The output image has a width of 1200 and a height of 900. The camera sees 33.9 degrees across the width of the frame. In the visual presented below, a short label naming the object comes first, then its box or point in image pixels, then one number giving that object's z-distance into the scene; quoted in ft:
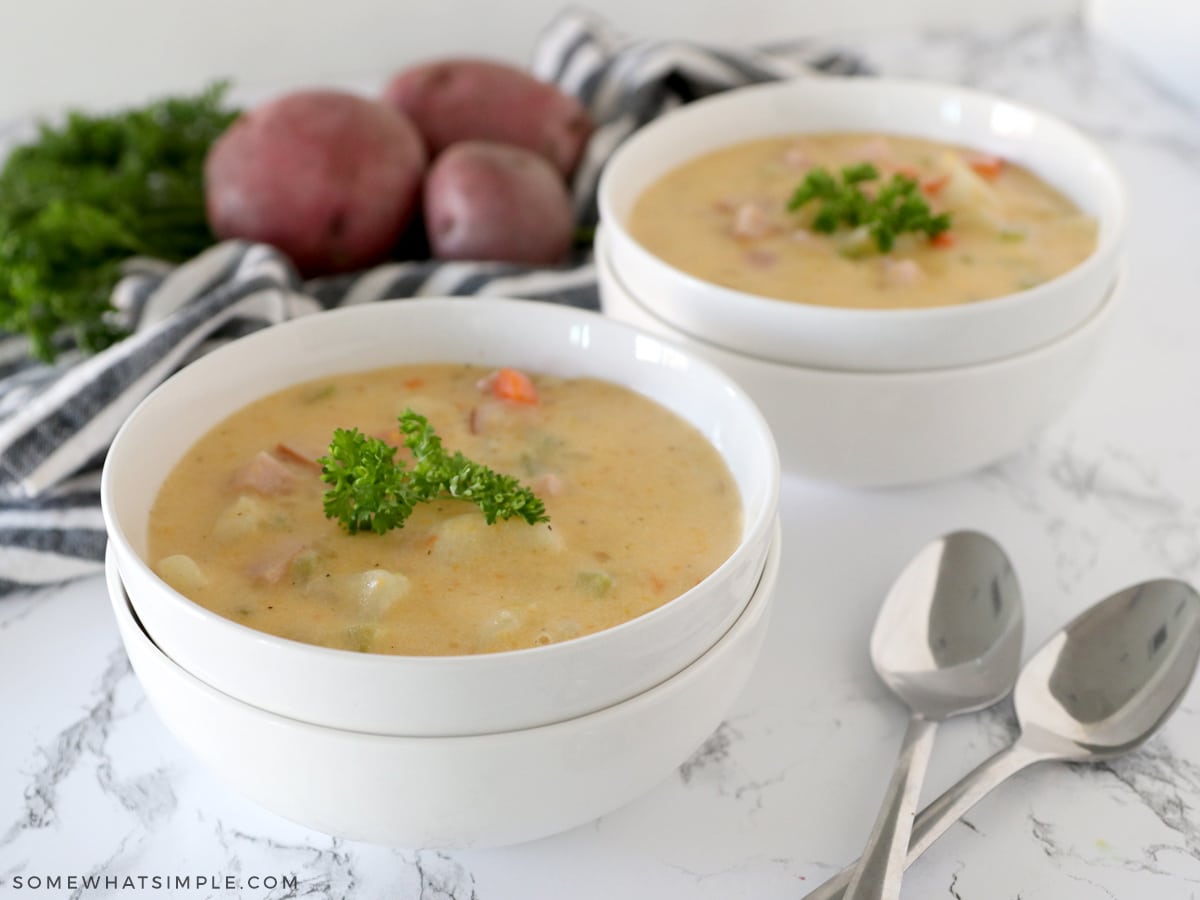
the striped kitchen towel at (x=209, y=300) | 1.86
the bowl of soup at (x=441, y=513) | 1.41
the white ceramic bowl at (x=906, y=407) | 1.81
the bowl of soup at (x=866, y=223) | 1.80
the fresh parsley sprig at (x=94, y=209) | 2.11
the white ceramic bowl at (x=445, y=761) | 1.41
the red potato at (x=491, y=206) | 2.25
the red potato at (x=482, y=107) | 2.42
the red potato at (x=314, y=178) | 2.25
